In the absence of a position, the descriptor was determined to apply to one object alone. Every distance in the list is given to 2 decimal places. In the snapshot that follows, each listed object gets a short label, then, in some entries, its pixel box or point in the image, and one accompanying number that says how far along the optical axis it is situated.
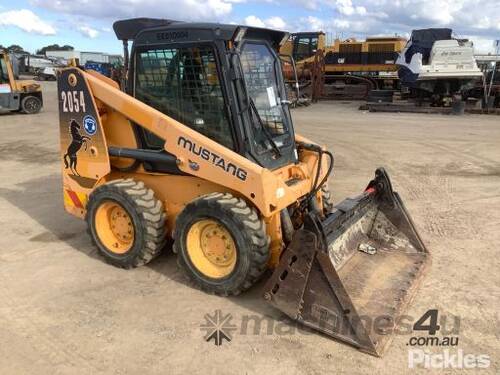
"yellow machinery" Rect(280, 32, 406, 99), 23.56
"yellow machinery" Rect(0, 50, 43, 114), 15.98
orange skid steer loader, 3.60
